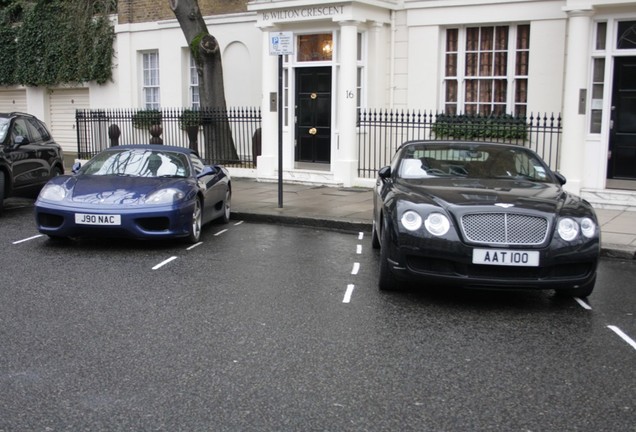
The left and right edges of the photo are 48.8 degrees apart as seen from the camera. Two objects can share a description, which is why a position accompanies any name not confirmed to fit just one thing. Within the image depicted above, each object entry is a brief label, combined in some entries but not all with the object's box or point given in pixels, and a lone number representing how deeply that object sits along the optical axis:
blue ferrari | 8.34
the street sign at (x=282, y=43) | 11.08
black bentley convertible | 6.00
